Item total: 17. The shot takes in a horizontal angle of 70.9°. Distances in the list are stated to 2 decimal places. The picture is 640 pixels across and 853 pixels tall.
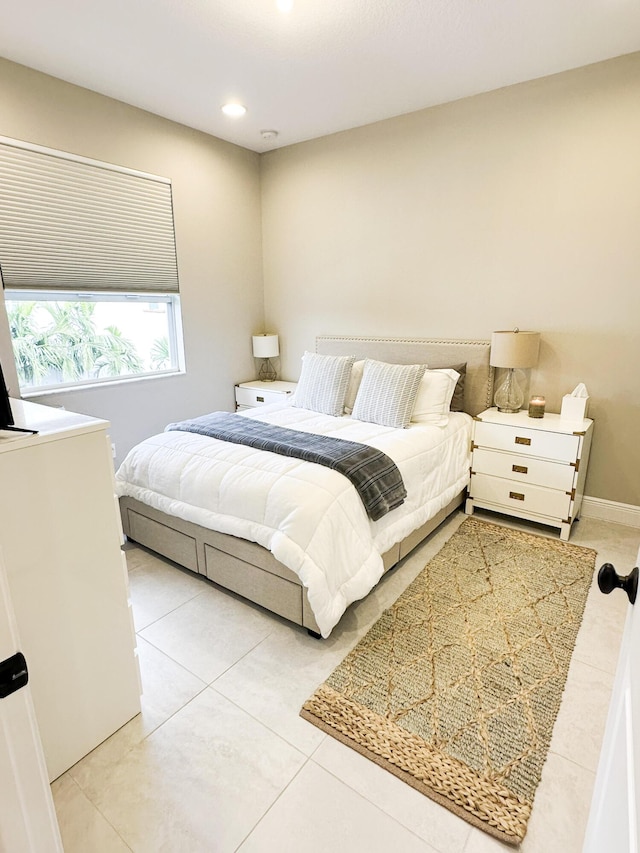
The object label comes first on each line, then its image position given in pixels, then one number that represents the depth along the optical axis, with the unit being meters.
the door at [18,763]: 0.75
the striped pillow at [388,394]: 3.01
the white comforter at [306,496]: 1.91
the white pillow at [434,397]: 3.10
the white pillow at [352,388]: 3.45
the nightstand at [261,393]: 4.09
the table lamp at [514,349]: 2.95
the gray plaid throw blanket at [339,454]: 2.16
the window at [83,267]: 2.81
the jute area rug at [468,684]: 1.41
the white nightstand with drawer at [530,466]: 2.75
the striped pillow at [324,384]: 3.32
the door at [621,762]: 0.58
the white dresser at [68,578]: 1.25
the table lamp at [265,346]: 4.35
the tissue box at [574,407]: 2.85
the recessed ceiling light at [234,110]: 3.22
